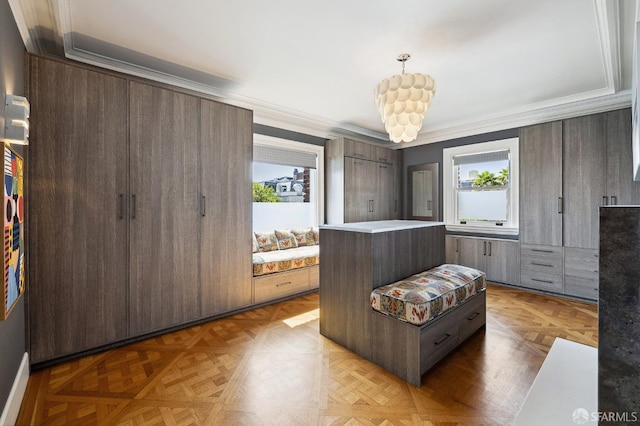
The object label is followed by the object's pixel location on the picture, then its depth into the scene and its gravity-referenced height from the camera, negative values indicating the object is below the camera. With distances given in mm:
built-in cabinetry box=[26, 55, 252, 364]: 2158 +48
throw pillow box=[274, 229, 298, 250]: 4305 -414
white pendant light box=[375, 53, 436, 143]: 2271 +927
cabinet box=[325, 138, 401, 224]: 4746 +543
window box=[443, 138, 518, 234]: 4457 +417
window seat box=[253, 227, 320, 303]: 3482 -666
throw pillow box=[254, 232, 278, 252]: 4121 -429
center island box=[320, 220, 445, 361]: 2252 -477
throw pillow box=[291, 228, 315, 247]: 4523 -394
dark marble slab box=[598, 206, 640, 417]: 670 -244
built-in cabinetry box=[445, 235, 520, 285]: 4199 -704
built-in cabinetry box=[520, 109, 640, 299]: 3400 +257
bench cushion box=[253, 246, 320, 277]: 3473 -623
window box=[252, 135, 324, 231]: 4312 +468
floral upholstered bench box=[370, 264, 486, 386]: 1959 -820
